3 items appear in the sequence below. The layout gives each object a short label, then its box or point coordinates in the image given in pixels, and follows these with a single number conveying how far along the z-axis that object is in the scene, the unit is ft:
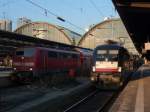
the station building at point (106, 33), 377.30
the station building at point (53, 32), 398.42
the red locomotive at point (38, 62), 108.51
